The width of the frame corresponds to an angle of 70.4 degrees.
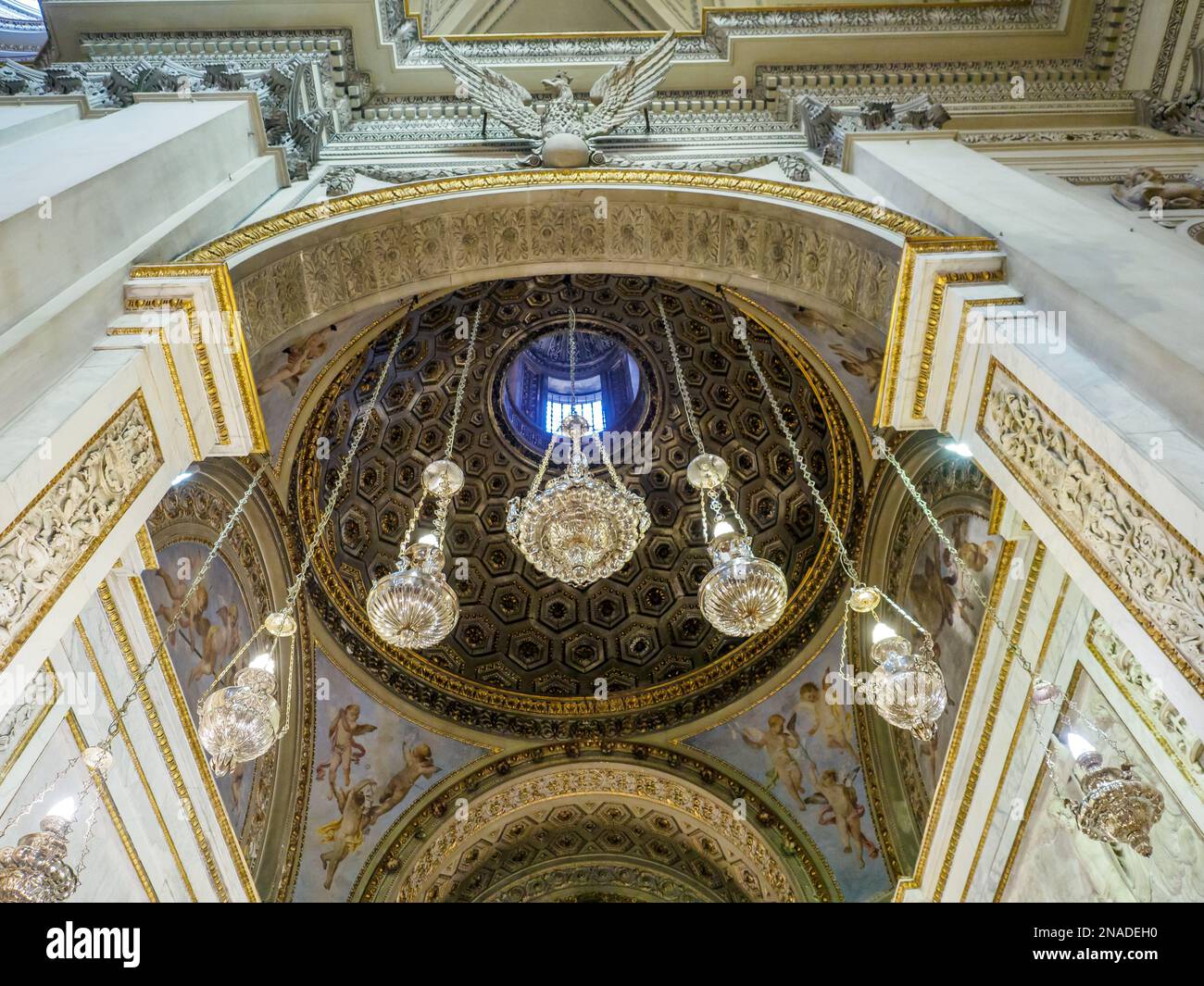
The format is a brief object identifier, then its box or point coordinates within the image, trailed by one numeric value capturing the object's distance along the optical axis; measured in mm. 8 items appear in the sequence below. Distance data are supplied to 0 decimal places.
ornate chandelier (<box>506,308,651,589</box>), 5781
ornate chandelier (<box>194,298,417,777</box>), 4164
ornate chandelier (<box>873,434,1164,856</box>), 3562
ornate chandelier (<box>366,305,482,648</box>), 4652
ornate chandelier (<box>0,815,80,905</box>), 3336
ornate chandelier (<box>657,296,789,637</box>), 4652
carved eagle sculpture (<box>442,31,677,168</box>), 7824
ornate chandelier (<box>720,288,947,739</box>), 4145
